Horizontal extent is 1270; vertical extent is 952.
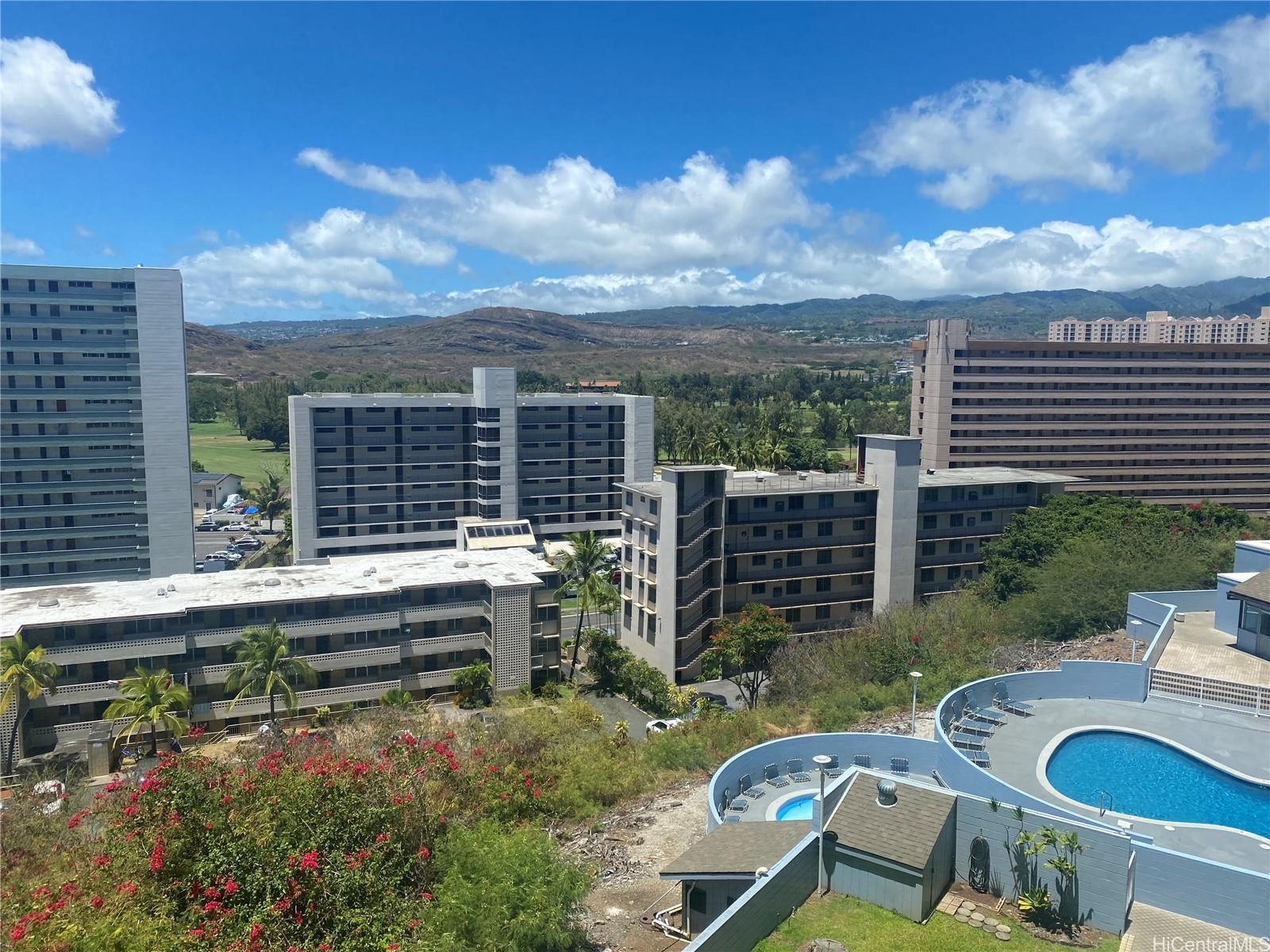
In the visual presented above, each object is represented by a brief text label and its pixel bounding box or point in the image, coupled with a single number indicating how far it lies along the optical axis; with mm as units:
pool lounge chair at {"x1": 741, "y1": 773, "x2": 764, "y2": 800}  28500
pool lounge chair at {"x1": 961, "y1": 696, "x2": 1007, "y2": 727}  32438
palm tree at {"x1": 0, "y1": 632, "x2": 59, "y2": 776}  37000
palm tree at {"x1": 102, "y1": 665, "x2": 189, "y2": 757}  37156
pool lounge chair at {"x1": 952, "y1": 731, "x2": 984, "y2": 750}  29984
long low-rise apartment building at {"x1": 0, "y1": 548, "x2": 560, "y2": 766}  40312
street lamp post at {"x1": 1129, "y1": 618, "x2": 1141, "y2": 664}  40388
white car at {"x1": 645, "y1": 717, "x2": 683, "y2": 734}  41456
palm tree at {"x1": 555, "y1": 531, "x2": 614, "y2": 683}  51281
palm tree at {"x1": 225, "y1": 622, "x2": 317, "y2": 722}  40094
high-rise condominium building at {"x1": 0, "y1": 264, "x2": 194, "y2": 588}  64375
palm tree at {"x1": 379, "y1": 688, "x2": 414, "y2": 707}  43784
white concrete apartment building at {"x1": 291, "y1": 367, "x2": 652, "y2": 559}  82188
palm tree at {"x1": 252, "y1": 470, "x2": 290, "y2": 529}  100562
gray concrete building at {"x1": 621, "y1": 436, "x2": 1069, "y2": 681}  51562
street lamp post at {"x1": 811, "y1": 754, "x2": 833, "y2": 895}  21594
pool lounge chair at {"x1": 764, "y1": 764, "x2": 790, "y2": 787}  29328
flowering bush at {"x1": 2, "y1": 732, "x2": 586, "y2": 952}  15023
